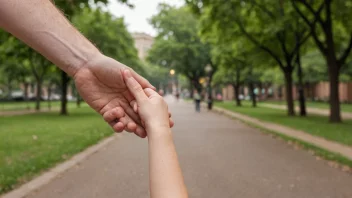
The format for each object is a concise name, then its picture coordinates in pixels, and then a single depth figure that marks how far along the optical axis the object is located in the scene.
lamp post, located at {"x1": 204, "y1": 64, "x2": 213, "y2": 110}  33.38
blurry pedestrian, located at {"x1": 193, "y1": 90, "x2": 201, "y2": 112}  29.04
